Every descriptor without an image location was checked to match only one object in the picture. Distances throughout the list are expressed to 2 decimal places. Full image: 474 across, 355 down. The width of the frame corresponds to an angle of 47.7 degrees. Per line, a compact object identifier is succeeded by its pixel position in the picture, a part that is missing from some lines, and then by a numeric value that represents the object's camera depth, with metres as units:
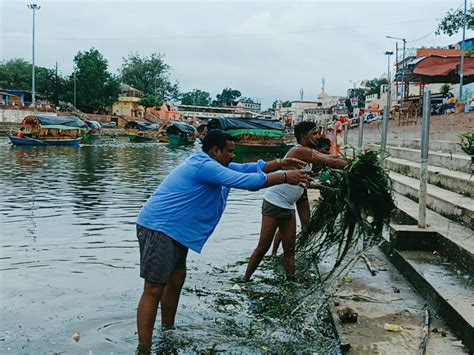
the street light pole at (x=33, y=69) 58.39
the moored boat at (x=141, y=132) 51.90
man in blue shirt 3.61
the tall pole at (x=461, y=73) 25.87
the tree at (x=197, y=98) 135.00
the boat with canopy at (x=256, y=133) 32.28
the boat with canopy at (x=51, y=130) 37.06
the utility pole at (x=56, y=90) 74.62
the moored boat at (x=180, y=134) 44.06
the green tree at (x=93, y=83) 72.31
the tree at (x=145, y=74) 97.12
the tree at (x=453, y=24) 40.41
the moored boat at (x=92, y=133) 48.28
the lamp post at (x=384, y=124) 7.51
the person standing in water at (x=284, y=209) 5.23
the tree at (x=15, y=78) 74.22
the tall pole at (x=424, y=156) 5.38
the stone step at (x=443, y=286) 3.57
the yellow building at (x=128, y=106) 81.69
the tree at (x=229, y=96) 133.12
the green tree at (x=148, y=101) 83.81
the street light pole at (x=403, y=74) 34.23
